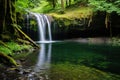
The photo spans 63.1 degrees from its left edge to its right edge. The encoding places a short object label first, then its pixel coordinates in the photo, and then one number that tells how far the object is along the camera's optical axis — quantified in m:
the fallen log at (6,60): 4.76
